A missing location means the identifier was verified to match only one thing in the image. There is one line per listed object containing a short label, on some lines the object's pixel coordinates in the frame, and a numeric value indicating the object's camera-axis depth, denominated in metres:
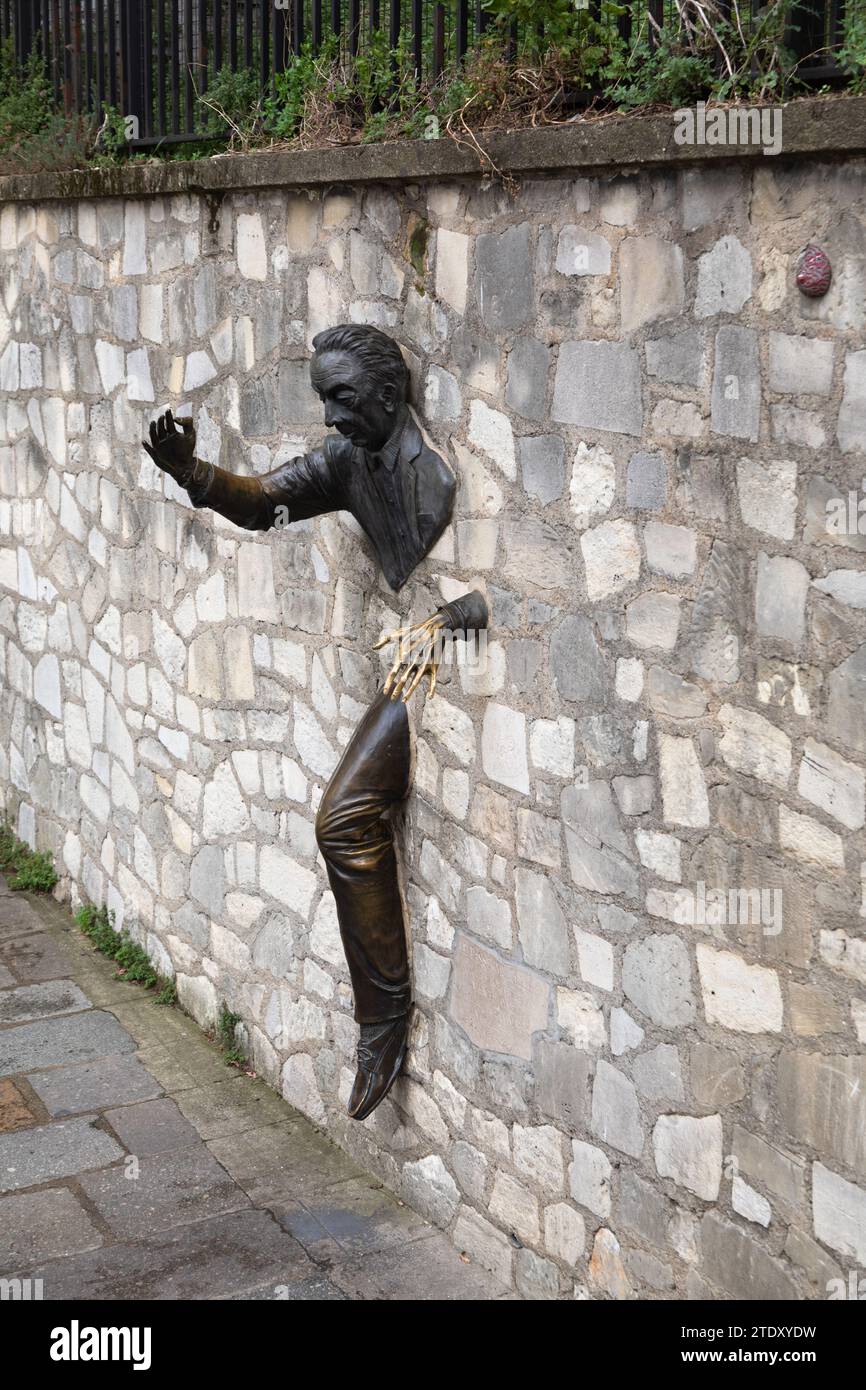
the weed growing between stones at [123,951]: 6.43
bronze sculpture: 4.18
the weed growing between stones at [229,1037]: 5.79
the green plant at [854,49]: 3.21
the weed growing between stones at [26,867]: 7.50
